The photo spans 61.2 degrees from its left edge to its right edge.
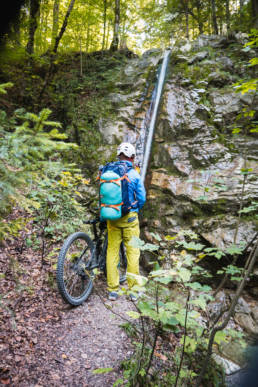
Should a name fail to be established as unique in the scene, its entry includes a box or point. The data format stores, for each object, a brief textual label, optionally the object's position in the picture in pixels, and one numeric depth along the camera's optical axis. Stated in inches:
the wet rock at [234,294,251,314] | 164.1
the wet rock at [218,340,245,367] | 138.5
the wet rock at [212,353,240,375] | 127.7
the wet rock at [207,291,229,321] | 165.8
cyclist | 133.6
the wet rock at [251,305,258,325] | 159.4
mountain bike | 118.5
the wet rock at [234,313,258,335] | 155.2
